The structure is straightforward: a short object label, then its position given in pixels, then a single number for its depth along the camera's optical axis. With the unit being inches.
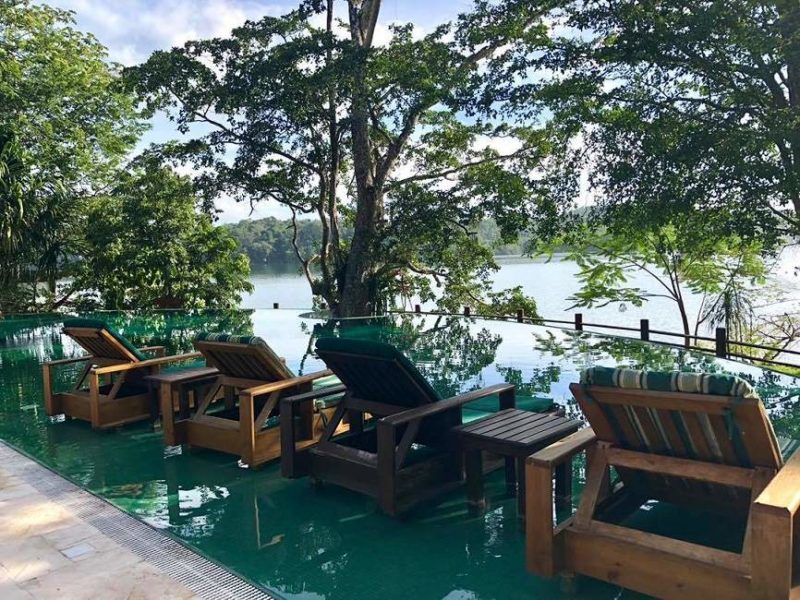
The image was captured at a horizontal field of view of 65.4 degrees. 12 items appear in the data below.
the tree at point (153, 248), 578.9
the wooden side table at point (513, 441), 114.2
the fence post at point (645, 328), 381.1
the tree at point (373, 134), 431.8
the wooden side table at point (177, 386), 161.0
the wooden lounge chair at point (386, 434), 117.7
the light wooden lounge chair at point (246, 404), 147.6
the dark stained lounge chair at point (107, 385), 182.7
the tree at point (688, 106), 247.8
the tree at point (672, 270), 388.2
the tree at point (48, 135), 477.4
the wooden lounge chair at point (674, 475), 72.8
